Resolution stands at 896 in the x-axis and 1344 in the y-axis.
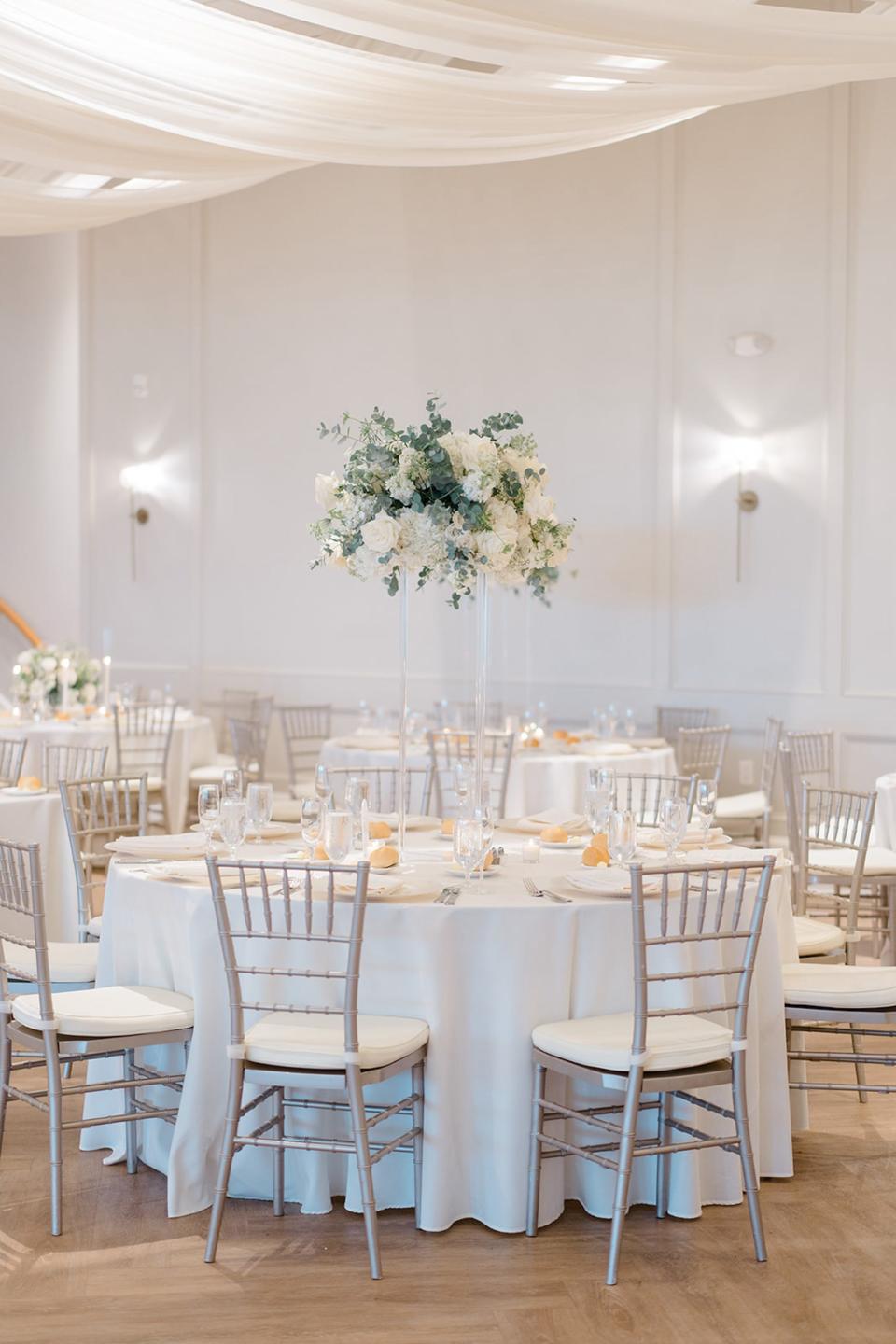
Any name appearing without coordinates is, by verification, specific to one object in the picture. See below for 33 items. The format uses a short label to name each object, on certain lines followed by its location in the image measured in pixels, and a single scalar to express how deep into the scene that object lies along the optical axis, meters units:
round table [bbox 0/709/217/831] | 7.95
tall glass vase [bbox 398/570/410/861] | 4.29
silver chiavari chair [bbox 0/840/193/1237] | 3.69
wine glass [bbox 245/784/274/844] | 4.34
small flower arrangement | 8.37
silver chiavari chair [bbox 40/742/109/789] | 6.46
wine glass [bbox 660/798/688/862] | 4.06
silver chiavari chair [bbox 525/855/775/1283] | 3.42
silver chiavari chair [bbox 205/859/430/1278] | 3.43
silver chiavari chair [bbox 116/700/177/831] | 8.14
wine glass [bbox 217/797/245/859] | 4.09
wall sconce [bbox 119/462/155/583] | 10.45
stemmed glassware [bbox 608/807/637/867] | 3.99
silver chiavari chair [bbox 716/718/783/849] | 7.55
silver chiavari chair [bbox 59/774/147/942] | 4.73
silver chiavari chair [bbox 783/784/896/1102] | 3.93
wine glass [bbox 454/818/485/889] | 3.94
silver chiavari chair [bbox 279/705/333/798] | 9.20
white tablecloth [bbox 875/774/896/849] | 6.21
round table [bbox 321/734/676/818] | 7.29
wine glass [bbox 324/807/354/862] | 3.92
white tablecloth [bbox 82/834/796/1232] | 3.68
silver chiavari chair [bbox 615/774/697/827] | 5.00
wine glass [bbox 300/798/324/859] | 4.14
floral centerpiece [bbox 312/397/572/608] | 4.04
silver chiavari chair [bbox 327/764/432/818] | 5.05
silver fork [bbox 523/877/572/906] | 3.75
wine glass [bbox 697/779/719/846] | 4.42
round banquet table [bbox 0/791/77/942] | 5.82
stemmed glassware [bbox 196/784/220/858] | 4.23
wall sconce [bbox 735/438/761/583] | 8.56
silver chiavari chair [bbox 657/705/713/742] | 8.61
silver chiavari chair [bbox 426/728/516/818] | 6.67
